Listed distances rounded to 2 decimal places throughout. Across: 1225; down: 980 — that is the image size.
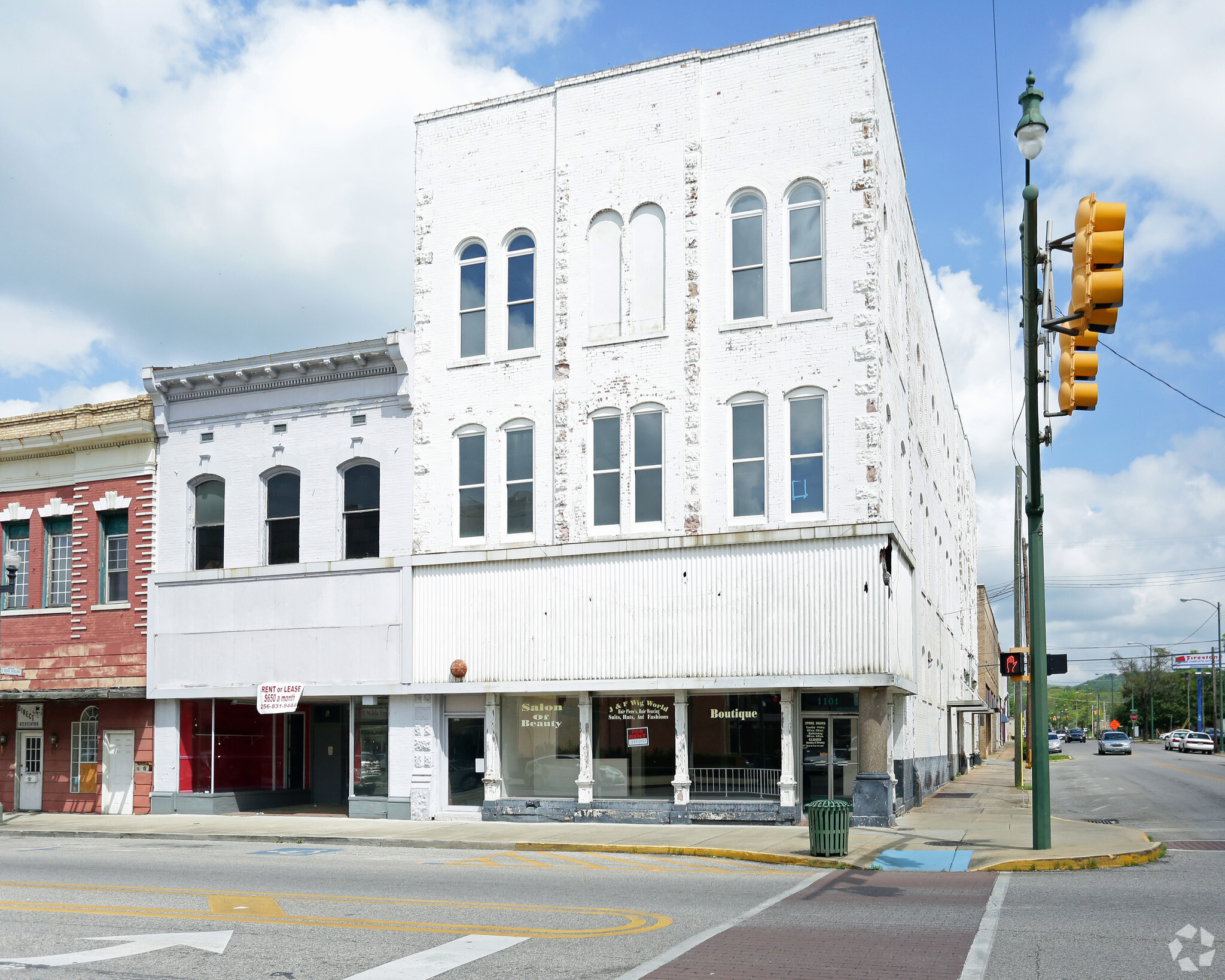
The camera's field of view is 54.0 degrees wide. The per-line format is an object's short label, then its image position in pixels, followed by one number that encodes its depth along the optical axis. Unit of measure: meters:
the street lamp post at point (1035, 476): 15.80
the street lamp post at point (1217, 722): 78.38
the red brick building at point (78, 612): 27.62
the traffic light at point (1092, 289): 12.02
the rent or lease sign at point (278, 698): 25.19
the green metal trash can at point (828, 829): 16.80
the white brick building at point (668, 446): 22.14
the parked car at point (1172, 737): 75.69
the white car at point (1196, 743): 70.31
